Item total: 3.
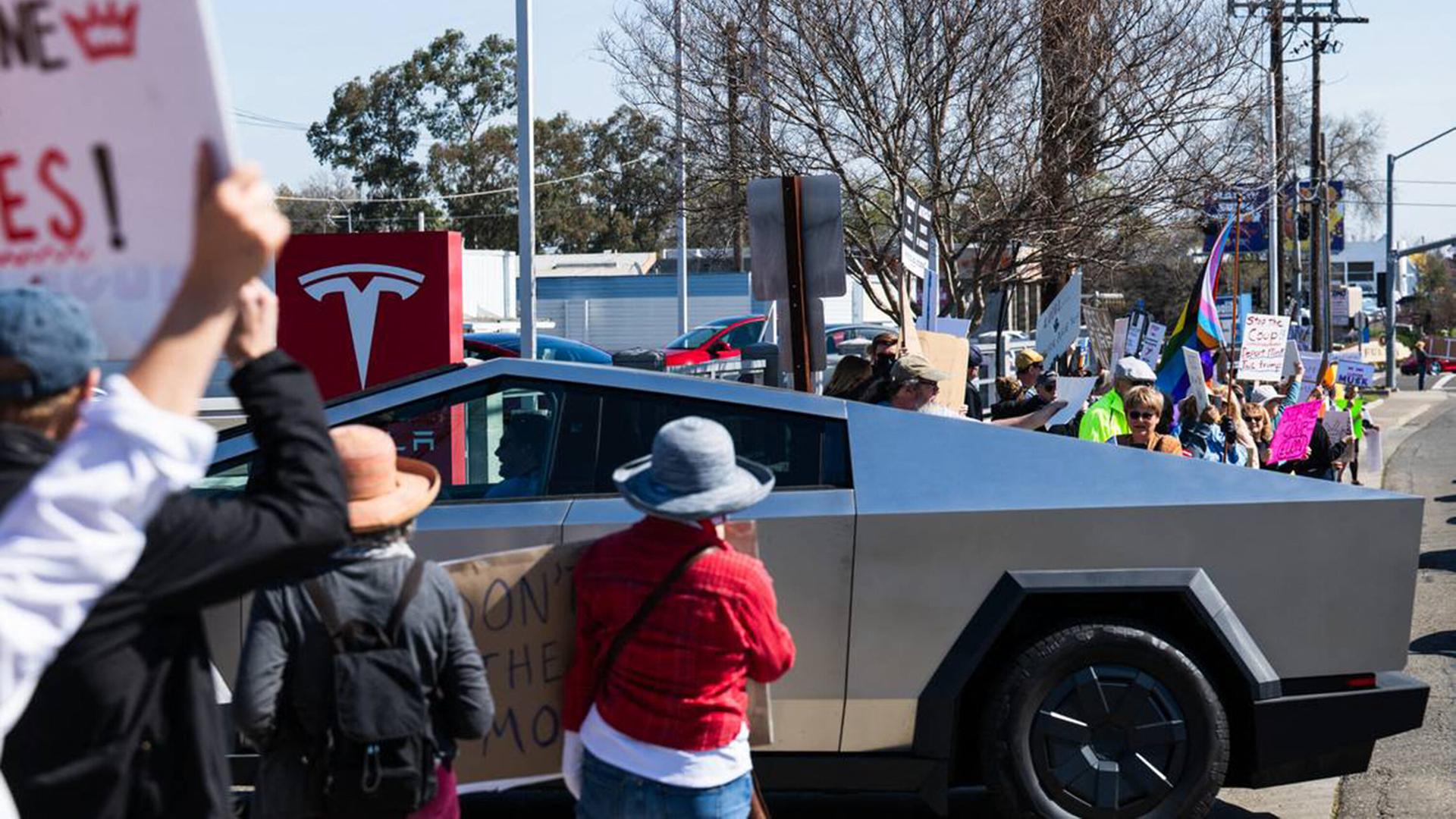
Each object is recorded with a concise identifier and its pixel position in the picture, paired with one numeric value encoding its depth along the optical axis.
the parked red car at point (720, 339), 29.05
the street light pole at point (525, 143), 13.96
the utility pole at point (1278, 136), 18.53
